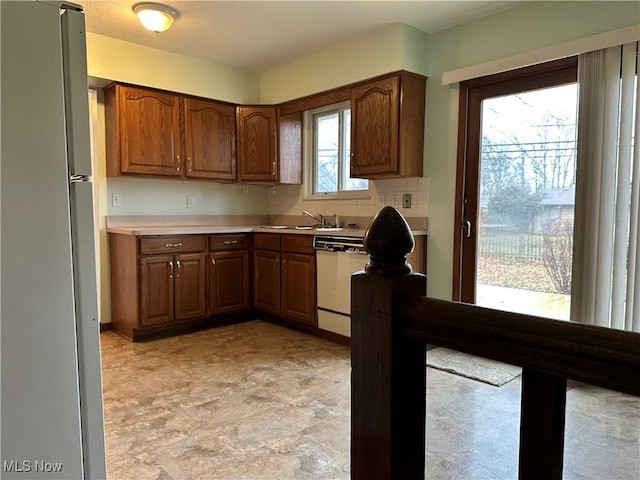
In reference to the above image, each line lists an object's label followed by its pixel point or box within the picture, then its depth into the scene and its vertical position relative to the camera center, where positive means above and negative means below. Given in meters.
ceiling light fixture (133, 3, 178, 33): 3.05 +1.27
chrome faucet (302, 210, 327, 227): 4.34 -0.15
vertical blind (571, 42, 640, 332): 2.53 +0.07
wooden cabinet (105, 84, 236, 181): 3.76 +0.60
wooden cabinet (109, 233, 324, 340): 3.66 -0.66
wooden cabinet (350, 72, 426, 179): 3.41 +0.59
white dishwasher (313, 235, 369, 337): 3.43 -0.57
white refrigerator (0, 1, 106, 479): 1.14 -0.12
